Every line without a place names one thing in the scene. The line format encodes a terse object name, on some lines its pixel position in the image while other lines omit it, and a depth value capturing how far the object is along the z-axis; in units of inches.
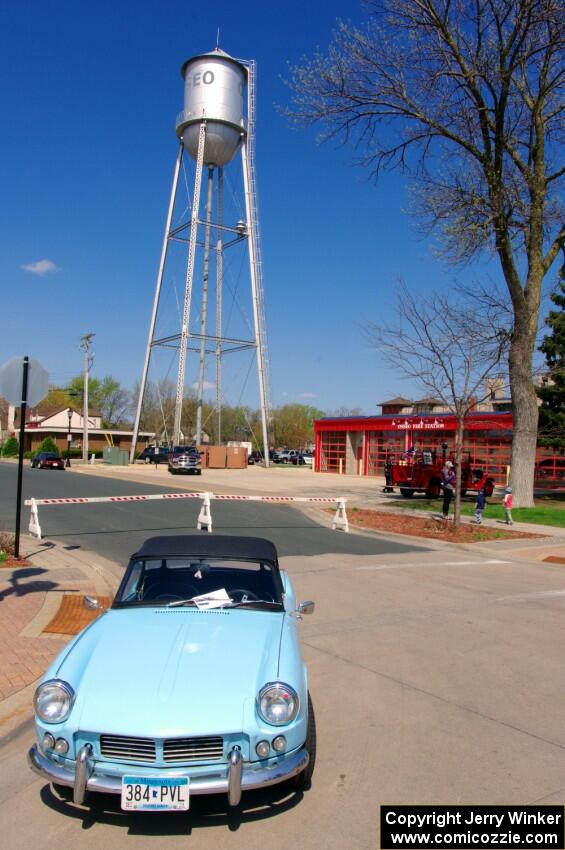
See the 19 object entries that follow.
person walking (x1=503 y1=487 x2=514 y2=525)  766.5
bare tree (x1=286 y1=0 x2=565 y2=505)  813.2
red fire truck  1125.7
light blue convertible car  134.3
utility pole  2315.5
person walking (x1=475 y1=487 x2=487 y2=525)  765.9
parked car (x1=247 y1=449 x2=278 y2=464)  2759.4
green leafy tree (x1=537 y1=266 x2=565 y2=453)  1115.3
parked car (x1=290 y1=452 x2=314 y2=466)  3099.4
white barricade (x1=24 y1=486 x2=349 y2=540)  575.8
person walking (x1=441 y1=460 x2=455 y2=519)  797.2
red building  1526.8
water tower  1892.2
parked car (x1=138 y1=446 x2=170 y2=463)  2338.1
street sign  417.8
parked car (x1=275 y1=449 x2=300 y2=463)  3125.0
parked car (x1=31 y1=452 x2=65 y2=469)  2020.2
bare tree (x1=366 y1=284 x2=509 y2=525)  709.3
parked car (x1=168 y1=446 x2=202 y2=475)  1785.2
